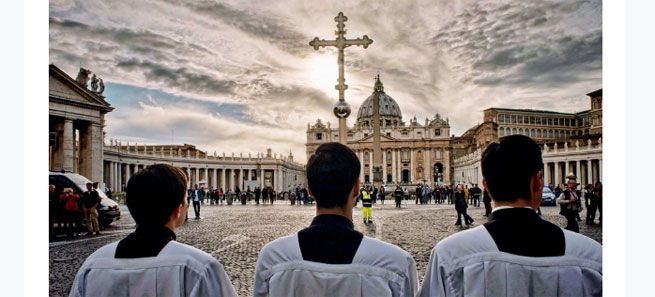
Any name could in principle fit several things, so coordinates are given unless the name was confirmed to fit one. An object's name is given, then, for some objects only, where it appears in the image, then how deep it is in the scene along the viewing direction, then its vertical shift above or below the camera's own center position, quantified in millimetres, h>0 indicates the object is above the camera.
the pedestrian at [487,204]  13734 -1172
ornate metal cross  9242 +2325
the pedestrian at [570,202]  7535 -630
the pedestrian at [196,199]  15662 -1085
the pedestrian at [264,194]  29172 -1752
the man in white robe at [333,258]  1846 -364
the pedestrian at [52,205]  8039 -725
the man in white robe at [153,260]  1956 -380
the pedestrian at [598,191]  8859 -574
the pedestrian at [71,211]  9852 -899
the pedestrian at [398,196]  22511 -1512
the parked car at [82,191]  11461 -601
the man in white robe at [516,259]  1874 -378
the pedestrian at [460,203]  11773 -974
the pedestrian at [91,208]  10117 -863
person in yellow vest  12648 -1024
